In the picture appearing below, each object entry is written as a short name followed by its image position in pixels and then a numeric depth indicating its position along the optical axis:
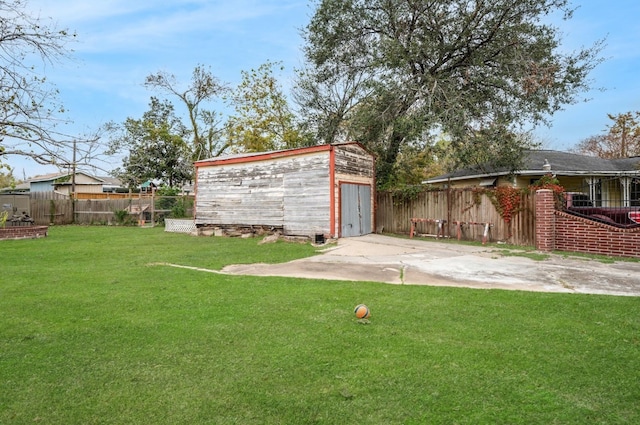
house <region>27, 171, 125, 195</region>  36.56
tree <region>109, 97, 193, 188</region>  30.30
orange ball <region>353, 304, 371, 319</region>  4.28
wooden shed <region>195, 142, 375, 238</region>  12.87
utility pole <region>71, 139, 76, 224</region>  25.00
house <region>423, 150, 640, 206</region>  16.16
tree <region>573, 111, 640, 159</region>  26.82
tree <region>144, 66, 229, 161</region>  30.77
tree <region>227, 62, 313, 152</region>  25.33
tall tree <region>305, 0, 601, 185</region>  14.30
